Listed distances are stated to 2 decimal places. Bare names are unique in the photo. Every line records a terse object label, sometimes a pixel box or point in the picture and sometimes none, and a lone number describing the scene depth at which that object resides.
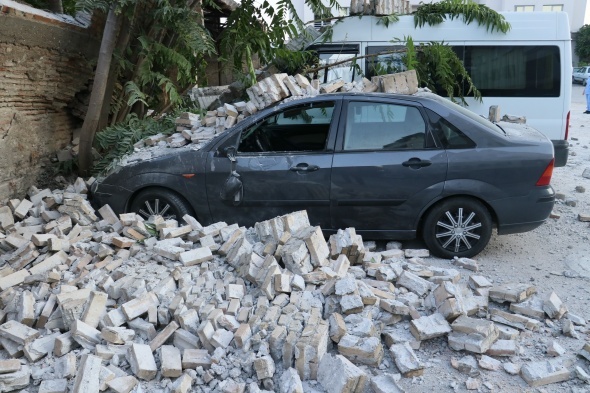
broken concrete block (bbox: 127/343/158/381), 3.45
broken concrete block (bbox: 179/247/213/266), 4.50
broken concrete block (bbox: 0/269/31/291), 4.46
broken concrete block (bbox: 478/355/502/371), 3.59
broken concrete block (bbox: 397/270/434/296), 4.34
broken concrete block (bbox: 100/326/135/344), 3.69
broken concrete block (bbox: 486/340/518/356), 3.70
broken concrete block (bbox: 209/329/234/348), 3.62
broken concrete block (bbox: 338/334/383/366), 3.60
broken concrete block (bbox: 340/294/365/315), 3.93
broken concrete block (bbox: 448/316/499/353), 3.67
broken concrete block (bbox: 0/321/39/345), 3.78
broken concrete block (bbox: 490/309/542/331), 4.03
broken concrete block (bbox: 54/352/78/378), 3.49
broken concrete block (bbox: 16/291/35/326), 4.01
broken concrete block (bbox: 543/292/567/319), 4.12
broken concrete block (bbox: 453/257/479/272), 5.11
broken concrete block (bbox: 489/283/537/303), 4.24
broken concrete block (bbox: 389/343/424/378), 3.54
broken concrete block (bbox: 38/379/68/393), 3.37
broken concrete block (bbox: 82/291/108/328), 3.84
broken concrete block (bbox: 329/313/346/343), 3.72
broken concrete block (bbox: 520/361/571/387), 3.46
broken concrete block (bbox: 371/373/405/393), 3.27
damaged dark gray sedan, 5.29
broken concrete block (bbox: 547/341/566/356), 3.72
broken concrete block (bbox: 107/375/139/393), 3.32
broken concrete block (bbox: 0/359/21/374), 3.52
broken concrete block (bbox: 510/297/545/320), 4.15
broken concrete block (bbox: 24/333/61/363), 3.70
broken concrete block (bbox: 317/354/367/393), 3.27
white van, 7.95
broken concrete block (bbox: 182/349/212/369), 3.52
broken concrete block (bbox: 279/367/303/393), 3.29
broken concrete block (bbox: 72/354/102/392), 3.29
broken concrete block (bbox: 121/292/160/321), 3.87
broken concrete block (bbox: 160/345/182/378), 3.47
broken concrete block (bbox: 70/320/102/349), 3.70
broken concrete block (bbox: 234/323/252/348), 3.61
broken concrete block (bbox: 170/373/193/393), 3.32
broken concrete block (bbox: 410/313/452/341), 3.78
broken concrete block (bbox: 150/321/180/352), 3.71
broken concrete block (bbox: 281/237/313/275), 4.32
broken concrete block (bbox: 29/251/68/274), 4.68
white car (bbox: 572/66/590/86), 33.83
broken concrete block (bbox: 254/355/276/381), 3.40
